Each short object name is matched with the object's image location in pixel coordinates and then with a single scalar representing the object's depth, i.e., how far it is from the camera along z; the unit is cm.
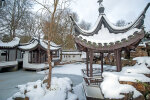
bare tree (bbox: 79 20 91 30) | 4888
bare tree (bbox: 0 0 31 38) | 1998
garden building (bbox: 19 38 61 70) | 1625
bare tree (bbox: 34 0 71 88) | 662
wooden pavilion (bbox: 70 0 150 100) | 545
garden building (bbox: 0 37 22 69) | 1570
